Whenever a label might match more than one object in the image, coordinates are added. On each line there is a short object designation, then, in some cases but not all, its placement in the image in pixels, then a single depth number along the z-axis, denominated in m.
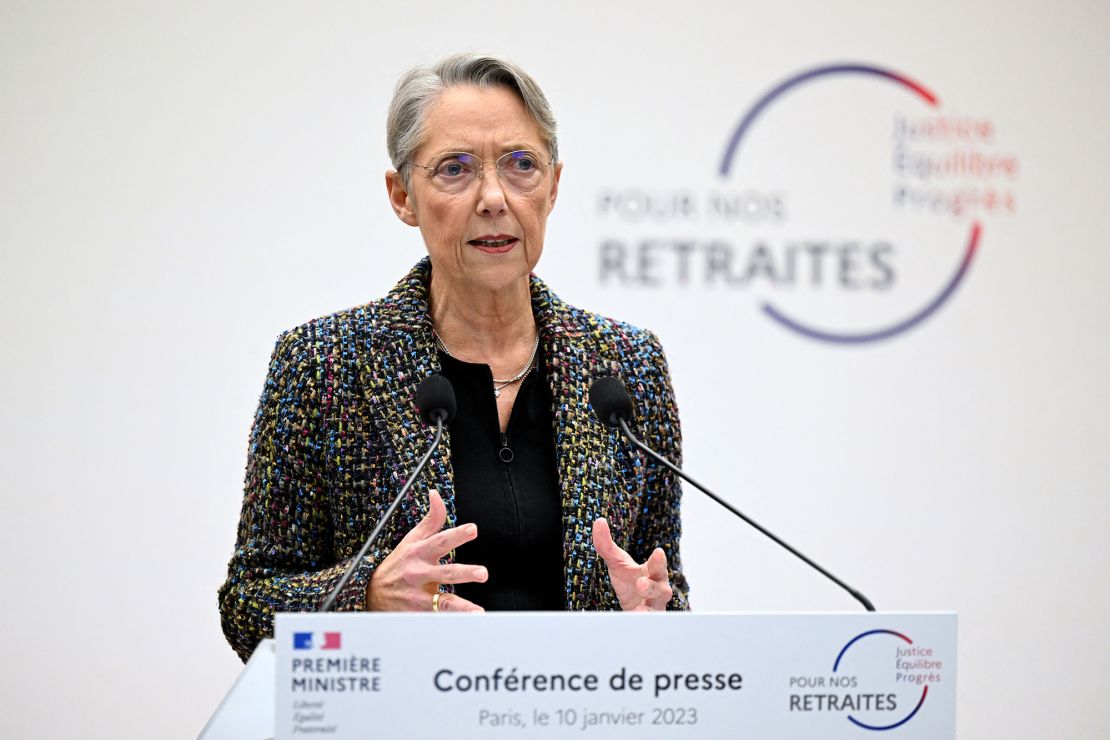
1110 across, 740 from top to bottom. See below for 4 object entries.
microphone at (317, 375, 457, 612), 4.27
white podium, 4.00
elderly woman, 4.37
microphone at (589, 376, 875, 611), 4.30
